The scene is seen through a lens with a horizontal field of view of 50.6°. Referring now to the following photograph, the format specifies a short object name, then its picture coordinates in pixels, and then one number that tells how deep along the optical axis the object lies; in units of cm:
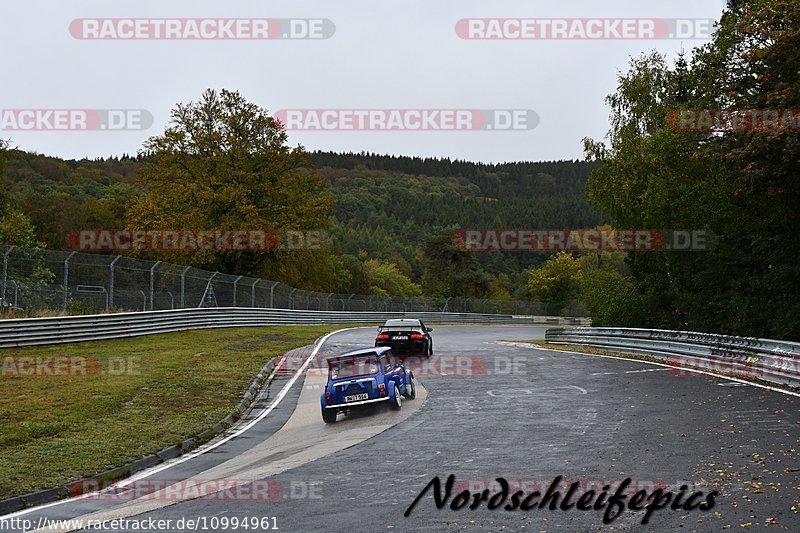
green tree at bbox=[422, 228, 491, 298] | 12475
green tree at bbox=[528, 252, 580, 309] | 12069
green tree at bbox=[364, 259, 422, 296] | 14350
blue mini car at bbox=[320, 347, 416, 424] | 1680
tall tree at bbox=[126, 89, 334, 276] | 5572
